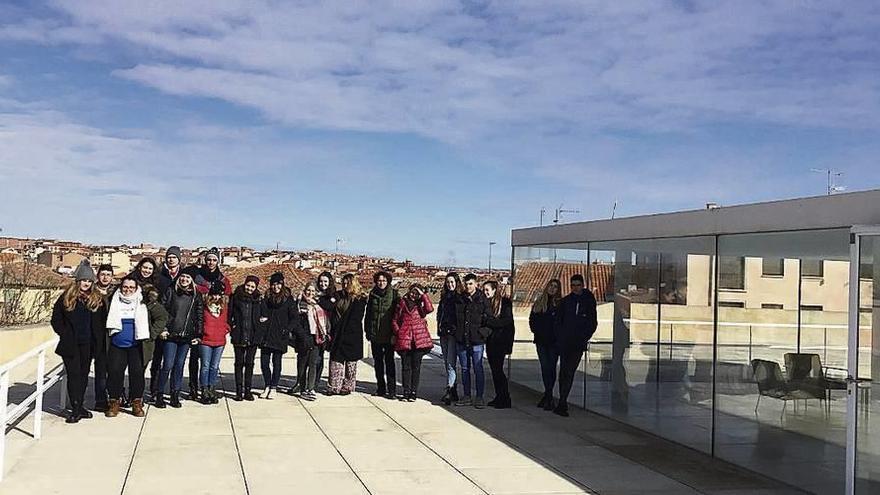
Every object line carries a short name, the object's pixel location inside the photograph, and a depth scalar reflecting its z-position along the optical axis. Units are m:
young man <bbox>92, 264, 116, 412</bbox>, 9.34
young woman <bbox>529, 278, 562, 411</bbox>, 11.29
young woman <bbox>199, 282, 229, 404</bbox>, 10.55
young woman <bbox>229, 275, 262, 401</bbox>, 10.90
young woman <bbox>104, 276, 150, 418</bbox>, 9.41
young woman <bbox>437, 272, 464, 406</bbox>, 11.30
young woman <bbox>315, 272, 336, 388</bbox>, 11.69
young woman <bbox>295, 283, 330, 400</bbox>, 11.38
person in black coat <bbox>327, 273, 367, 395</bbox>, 11.46
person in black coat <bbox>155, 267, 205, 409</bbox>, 10.10
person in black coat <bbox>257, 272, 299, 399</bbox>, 11.04
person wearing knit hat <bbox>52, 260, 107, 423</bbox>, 9.01
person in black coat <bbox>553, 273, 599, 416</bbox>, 10.78
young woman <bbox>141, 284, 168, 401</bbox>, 9.77
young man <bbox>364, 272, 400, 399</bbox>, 11.48
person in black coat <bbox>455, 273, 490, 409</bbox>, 11.18
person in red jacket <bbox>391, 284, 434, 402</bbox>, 11.30
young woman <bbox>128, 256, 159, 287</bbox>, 10.10
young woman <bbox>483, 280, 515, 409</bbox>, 11.30
